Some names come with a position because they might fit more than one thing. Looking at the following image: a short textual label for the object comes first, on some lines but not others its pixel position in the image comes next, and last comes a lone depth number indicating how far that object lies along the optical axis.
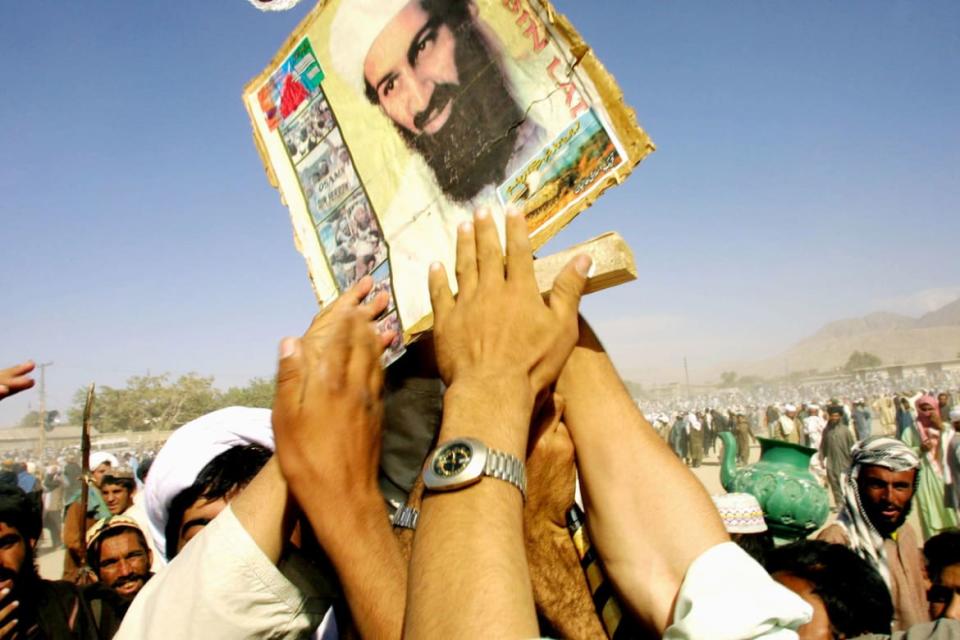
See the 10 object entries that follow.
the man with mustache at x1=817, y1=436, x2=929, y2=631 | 3.93
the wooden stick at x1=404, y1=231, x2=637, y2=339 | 1.06
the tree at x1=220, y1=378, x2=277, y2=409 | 56.02
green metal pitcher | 3.93
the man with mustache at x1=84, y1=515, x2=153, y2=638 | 3.89
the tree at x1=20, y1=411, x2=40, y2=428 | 89.67
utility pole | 33.02
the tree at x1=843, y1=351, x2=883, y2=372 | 85.44
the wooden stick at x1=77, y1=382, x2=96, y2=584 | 3.56
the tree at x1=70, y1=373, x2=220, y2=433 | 54.25
